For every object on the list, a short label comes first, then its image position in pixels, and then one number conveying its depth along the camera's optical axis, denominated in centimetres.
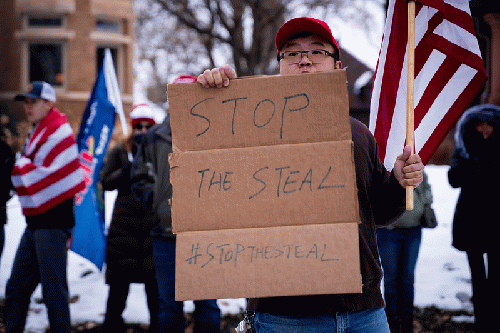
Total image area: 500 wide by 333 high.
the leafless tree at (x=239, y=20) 2097
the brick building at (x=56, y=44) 1841
